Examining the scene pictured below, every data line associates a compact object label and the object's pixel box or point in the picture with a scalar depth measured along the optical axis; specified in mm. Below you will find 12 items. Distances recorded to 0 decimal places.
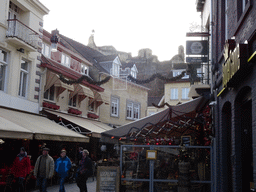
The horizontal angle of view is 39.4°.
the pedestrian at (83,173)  12122
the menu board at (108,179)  10523
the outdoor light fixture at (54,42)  18439
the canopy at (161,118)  11250
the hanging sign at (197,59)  12634
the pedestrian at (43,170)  12273
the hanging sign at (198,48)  12859
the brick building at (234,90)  6227
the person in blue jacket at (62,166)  12555
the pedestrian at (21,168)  12213
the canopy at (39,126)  14838
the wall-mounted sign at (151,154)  10262
